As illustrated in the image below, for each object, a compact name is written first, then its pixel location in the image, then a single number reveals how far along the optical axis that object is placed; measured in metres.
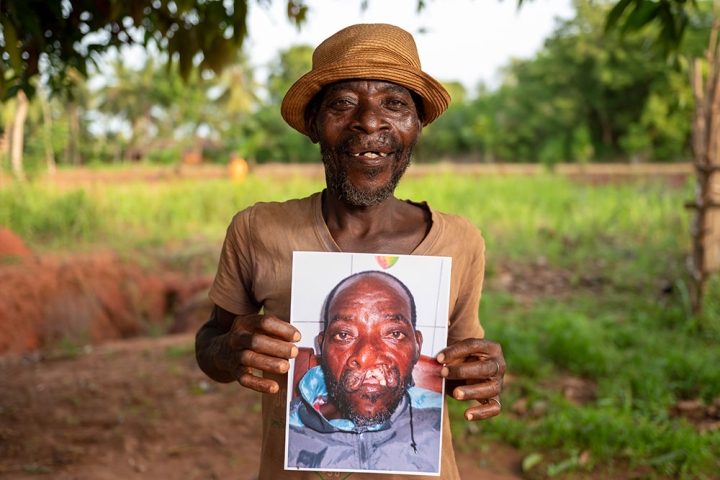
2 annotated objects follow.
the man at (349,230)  1.26
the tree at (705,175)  4.86
